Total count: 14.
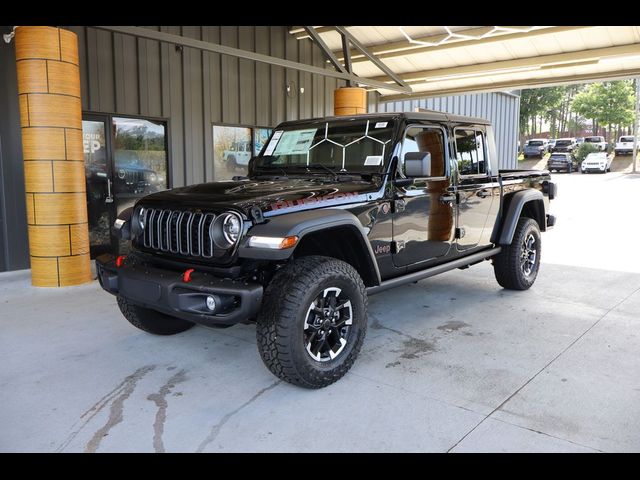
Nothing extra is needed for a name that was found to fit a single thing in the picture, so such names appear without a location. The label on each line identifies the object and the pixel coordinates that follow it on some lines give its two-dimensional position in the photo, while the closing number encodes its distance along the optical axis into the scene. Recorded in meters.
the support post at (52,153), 5.62
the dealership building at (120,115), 5.75
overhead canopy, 8.46
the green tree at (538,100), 45.82
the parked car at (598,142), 36.20
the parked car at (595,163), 31.61
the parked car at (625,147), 37.38
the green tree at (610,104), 41.56
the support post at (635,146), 32.34
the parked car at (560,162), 32.75
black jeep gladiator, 3.09
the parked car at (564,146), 37.53
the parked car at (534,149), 37.72
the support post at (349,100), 10.06
